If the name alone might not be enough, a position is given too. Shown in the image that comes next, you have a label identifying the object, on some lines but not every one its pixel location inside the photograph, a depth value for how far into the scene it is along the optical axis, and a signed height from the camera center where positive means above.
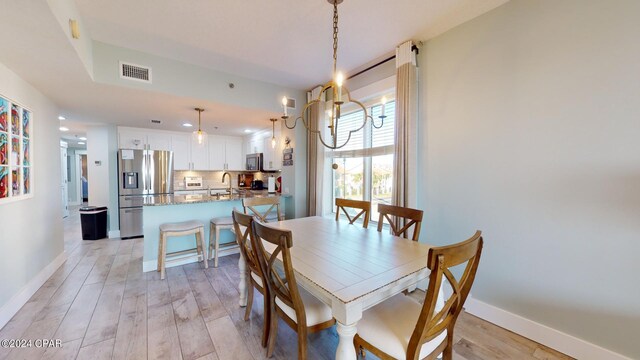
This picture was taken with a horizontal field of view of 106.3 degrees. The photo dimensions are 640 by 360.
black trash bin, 4.49 -0.86
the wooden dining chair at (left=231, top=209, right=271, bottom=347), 1.65 -0.69
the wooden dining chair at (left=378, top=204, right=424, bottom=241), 2.02 -0.35
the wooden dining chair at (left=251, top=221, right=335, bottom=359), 1.27 -0.75
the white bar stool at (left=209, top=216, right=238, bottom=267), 3.26 -0.75
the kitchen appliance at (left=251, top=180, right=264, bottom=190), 6.13 -0.22
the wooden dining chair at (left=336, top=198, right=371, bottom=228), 2.48 -0.32
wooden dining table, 1.12 -0.53
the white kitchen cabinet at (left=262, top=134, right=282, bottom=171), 4.85 +0.42
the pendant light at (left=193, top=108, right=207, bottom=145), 3.52 +0.59
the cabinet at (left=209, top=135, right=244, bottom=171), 6.07 +0.61
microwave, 5.51 +0.34
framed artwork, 2.08 +0.25
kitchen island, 3.14 -0.56
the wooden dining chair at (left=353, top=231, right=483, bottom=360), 0.98 -0.78
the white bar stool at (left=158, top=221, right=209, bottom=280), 2.91 -0.72
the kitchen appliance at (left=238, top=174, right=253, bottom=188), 6.58 -0.10
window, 3.06 +0.23
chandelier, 1.58 +0.56
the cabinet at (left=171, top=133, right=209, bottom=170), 5.55 +0.55
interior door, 6.91 -0.19
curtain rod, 2.58 +1.43
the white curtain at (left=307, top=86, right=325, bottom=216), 3.74 +0.26
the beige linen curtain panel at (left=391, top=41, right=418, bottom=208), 2.53 +0.58
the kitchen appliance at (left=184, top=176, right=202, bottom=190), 5.96 -0.14
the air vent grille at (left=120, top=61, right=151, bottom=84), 2.65 +1.18
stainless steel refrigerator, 4.71 -0.11
